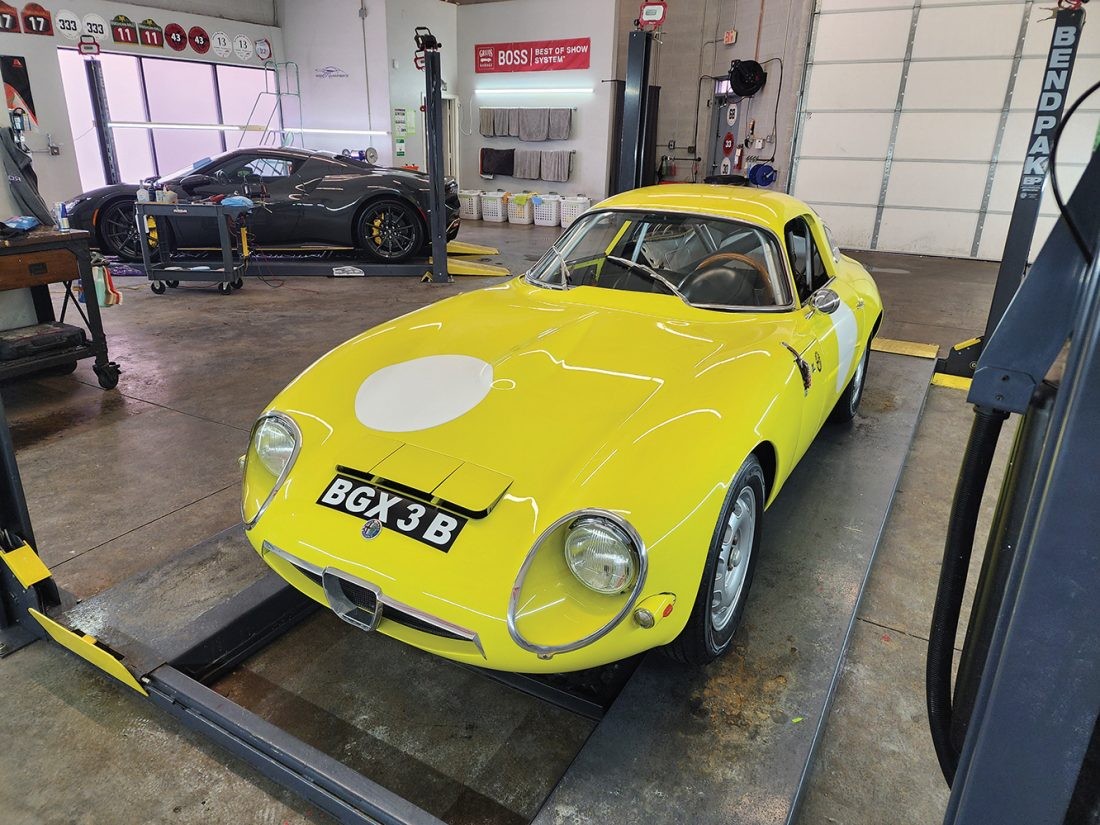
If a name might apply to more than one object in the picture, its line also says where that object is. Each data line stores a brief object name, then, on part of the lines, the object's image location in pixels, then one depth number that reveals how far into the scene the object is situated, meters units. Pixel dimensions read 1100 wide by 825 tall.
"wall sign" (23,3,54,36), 11.20
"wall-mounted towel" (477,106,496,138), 15.48
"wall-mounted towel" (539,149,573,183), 14.68
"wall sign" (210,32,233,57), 13.84
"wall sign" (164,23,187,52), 13.16
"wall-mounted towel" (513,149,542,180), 15.05
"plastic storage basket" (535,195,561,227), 13.80
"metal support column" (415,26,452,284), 7.64
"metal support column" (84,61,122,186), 12.28
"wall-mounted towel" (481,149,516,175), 15.33
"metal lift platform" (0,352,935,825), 1.72
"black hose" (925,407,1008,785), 1.13
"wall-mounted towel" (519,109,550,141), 14.75
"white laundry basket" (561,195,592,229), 13.48
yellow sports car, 1.72
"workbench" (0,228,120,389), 4.11
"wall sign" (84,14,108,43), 11.98
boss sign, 14.19
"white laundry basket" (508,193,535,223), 14.03
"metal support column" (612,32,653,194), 5.23
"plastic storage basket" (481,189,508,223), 14.59
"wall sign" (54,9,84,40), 11.62
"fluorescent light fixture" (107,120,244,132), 13.38
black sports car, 8.24
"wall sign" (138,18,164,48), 12.77
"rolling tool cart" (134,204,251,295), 7.07
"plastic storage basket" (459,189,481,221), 14.91
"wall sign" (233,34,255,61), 14.23
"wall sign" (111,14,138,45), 12.38
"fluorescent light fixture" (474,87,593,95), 14.32
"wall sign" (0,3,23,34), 10.93
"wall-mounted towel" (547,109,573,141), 14.48
